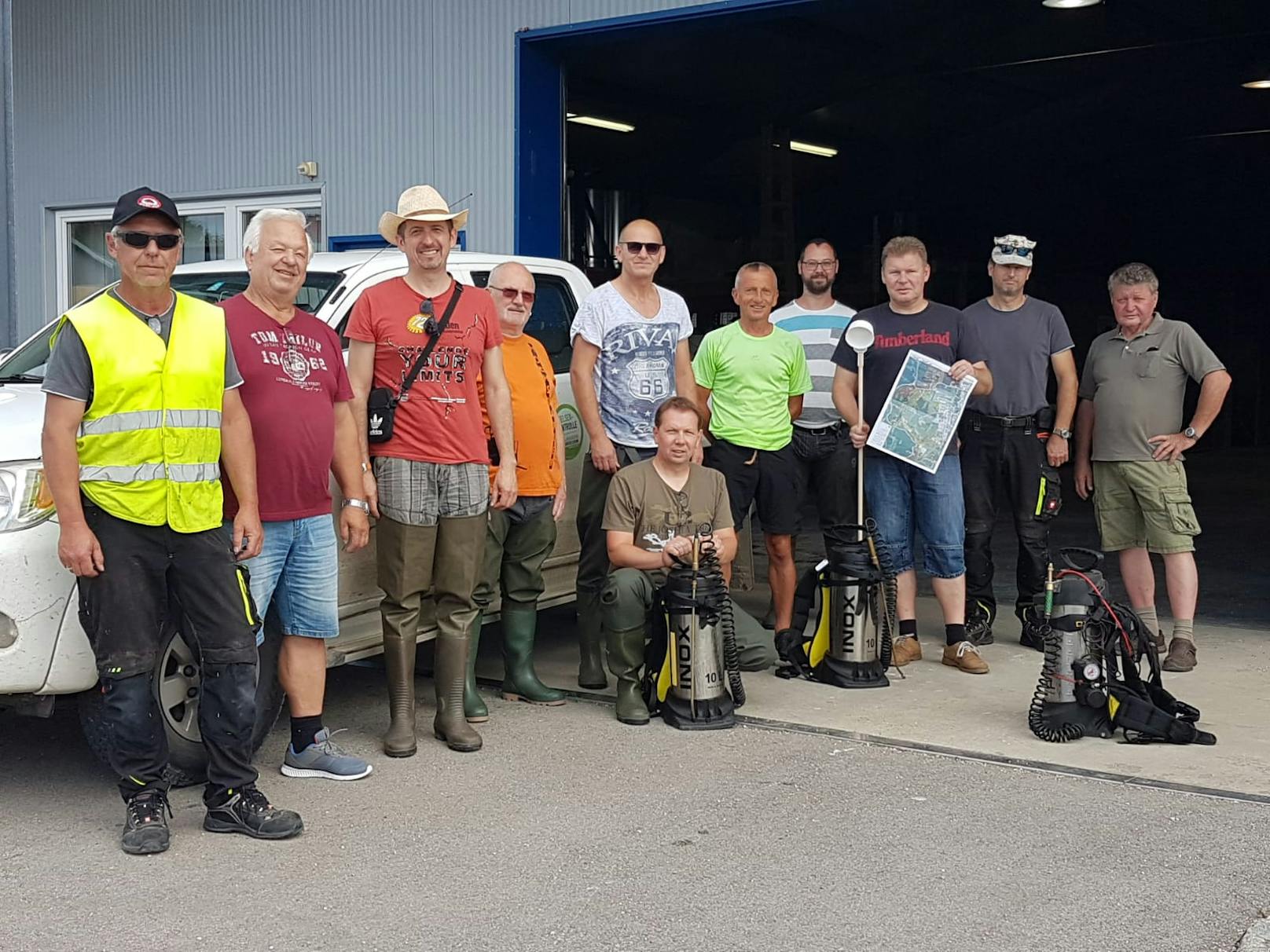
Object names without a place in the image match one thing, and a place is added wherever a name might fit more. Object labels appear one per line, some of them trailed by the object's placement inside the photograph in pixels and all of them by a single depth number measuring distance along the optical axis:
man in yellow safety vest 4.36
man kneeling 6.10
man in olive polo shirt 7.15
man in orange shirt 6.14
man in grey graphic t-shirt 6.54
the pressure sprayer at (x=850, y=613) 6.55
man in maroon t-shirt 4.87
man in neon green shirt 7.04
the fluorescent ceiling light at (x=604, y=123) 18.20
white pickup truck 4.69
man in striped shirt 7.38
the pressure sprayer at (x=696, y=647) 5.94
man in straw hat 5.46
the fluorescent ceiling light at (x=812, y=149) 20.98
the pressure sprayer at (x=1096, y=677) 5.69
